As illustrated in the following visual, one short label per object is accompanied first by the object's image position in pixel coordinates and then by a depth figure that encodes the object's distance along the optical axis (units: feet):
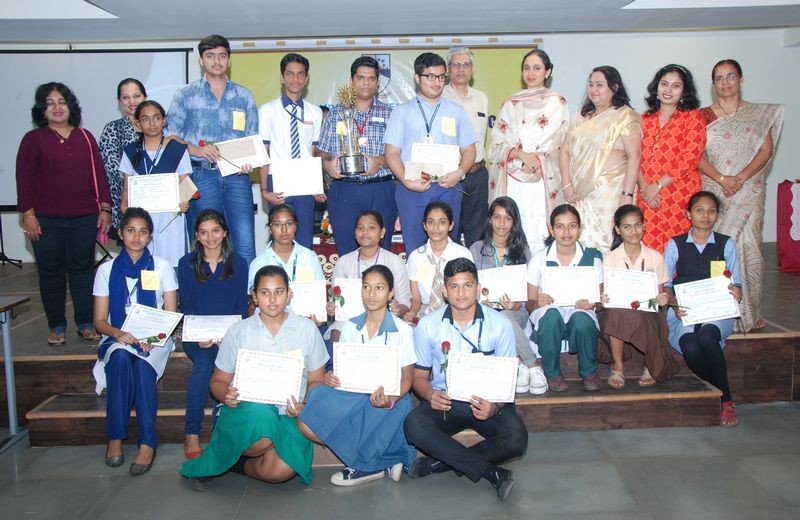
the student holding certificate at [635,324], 12.83
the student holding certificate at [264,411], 10.52
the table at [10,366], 12.60
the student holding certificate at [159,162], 13.83
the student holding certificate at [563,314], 12.82
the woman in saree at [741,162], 14.73
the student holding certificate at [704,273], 12.85
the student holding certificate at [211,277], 12.60
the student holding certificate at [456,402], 10.64
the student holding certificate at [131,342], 11.76
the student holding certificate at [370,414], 10.82
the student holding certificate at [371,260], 13.24
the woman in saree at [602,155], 14.56
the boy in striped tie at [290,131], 14.88
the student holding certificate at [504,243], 13.62
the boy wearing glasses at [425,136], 14.03
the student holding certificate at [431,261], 13.35
